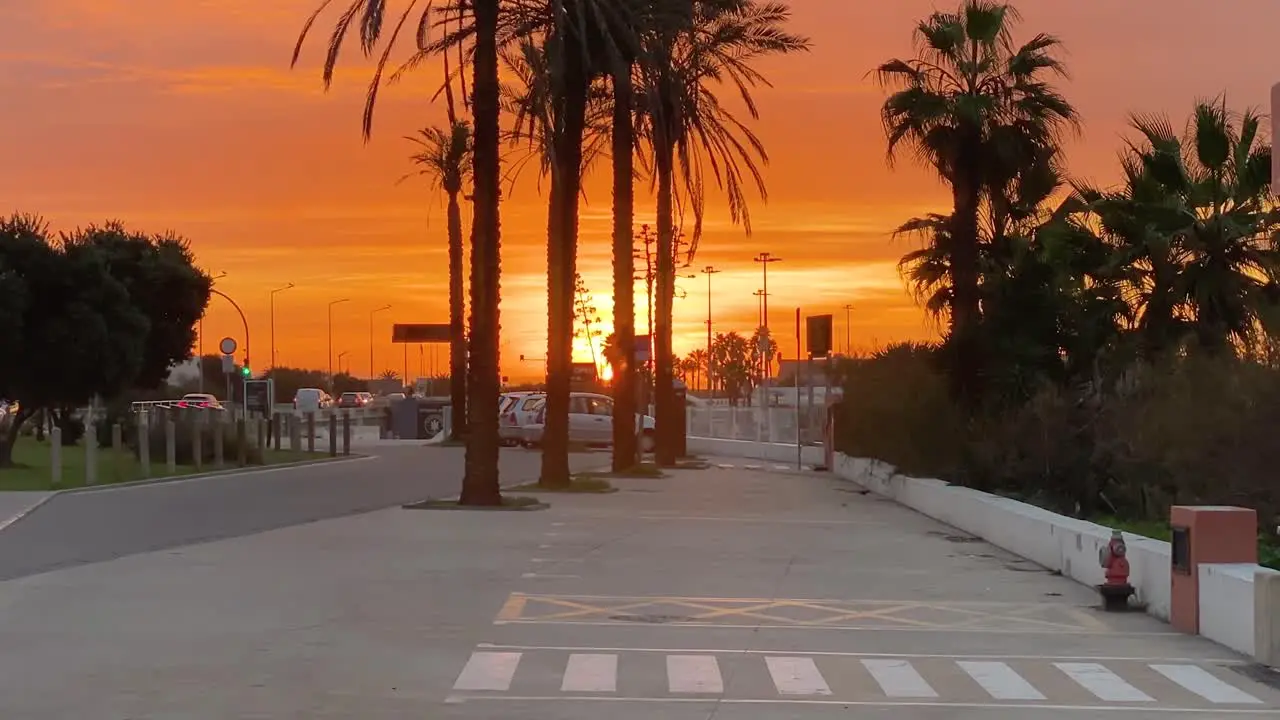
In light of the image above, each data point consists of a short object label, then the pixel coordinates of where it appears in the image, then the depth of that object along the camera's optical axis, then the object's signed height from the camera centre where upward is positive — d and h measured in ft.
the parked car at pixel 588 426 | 162.20 -2.81
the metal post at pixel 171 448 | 110.42 -3.15
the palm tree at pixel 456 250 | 182.60 +16.01
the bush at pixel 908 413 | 89.20 -1.04
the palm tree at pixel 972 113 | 100.42 +16.72
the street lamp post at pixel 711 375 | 425.69 +6.04
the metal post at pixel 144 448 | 106.22 -3.00
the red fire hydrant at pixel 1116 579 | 46.24 -5.01
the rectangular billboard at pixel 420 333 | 201.46 +7.76
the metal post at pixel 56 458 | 96.53 -3.27
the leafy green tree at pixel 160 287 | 166.30 +10.99
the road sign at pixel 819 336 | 117.50 +4.03
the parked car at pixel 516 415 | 162.81 -1.73
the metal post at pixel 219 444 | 120.37 -3.22
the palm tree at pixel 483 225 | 79.10 +8.12
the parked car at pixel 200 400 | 231.22 -0.15
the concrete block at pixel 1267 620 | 37.81 -5.02
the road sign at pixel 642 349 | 118.83 +3.28
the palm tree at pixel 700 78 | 104.06 +20.30
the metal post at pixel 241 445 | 126.52 -3.42
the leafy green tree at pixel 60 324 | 126.82 +5.64
